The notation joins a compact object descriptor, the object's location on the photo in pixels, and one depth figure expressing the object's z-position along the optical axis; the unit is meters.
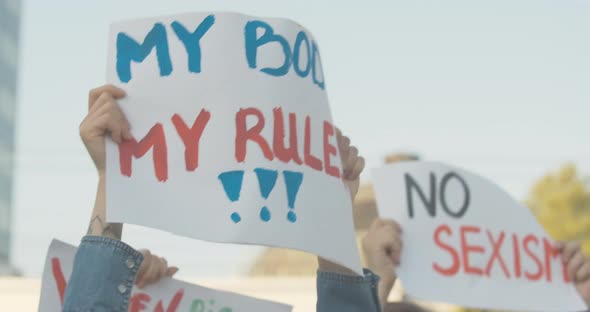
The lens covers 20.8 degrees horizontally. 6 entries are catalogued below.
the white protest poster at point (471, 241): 4.85
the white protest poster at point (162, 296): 3.26
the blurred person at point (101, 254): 2.44
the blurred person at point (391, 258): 4.26
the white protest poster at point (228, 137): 2.72
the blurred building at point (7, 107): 63.89
